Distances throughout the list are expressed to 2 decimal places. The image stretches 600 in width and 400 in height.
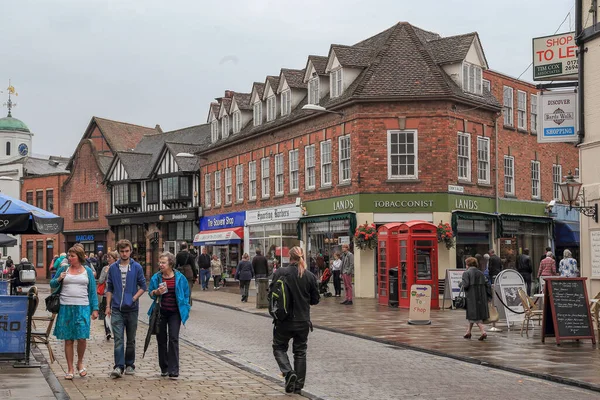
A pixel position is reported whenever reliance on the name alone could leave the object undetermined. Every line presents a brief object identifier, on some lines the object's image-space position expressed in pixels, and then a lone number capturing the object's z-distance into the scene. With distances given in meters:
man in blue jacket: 11.15
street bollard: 24.97
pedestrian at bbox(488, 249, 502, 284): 27.12
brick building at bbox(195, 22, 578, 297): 30.34
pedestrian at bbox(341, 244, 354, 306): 26.50
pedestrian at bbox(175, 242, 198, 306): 21.56
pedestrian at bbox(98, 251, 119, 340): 16.25
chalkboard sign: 14.89
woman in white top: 10.83
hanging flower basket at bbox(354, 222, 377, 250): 29.70
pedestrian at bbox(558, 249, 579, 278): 22.73
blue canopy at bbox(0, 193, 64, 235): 13.39
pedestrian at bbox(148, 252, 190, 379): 10.84
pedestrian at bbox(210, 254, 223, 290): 37.69
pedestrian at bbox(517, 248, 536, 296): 26.88
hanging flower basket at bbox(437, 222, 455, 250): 29.73
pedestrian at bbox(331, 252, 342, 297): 28.88
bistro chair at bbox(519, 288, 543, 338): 16.27
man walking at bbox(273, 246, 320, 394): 9.95
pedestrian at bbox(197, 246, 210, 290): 34.56
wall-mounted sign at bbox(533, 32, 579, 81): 19.19
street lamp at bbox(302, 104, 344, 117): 28.30
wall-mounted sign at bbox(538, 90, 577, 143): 18.69
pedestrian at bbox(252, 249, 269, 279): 27.89
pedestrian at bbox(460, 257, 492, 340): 16.03
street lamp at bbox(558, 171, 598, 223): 17.14
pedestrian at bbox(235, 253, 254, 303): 28.31
